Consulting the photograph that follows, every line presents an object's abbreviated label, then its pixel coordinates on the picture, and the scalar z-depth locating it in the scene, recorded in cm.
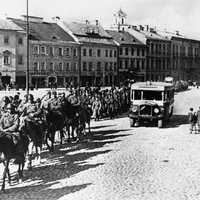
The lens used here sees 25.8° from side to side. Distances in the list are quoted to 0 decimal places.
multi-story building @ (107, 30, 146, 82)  7819
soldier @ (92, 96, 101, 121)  2534
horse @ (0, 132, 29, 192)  1043
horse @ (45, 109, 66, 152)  1502
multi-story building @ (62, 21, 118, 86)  6938
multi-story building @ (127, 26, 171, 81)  8375
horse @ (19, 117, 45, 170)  1231
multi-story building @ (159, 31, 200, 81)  9238
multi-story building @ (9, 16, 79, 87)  5978
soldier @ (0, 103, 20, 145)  1178
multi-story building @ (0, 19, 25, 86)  5641
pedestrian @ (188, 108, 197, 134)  2032
